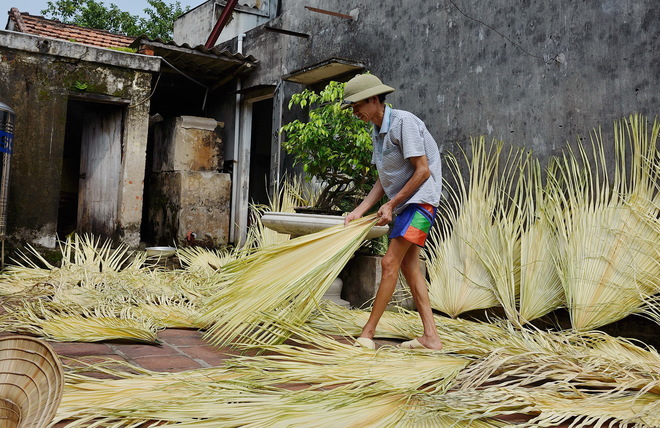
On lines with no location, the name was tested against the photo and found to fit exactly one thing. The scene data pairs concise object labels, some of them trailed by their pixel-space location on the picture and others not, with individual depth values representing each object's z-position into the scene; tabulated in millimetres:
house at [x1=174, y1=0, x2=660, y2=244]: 4223
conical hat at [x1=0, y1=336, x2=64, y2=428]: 1339
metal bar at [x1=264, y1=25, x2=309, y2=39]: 7350
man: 3248
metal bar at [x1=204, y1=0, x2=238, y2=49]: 9585
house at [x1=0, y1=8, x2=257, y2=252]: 6402
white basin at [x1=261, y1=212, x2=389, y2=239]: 4488
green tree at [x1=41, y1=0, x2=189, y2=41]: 22766
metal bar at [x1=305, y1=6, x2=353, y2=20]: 6910
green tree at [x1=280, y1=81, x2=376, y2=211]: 5547
